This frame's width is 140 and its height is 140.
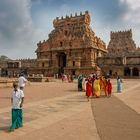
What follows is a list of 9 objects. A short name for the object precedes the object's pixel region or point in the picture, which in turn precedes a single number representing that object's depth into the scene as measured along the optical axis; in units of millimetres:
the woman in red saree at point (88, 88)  9052
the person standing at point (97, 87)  9883
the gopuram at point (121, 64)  34442
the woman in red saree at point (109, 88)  10474
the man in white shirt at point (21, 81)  9282
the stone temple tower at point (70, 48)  36502
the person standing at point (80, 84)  13238
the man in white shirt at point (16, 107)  4213
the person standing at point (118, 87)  12576
